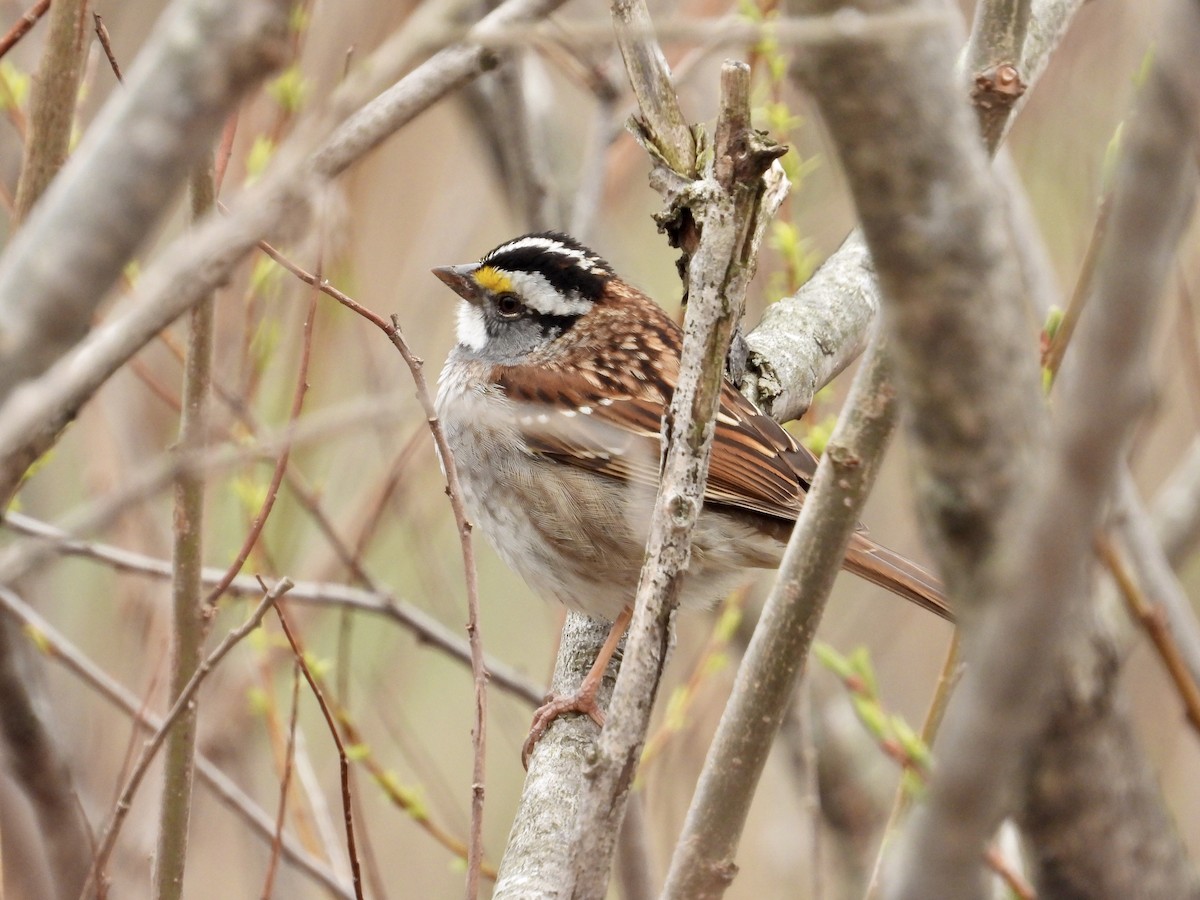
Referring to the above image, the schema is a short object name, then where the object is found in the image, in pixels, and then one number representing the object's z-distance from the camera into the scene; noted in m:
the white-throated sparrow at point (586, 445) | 6.94
